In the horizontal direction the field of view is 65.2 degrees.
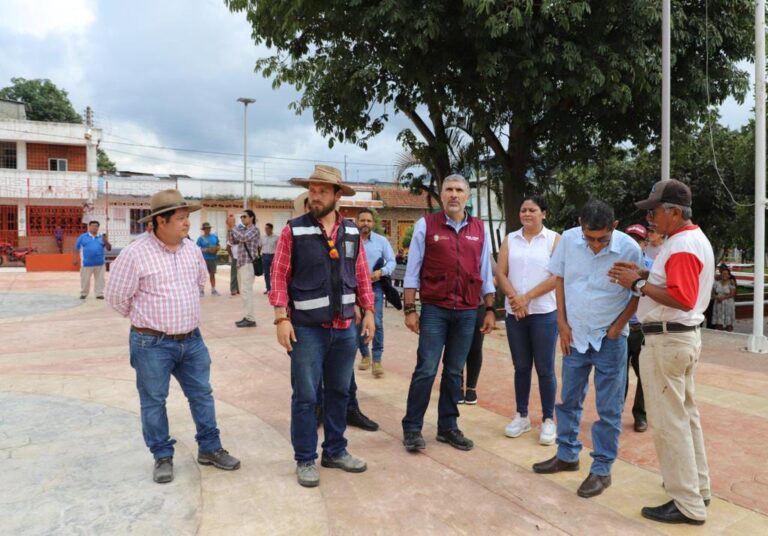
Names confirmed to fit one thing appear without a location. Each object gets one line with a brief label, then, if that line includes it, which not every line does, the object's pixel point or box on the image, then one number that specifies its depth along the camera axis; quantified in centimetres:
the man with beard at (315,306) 364
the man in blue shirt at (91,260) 1337
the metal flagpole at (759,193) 800
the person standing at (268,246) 1064
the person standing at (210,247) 1370
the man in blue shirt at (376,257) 594
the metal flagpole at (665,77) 803
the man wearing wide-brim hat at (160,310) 361
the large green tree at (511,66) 813
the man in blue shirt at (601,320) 354
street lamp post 2950
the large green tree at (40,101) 4706
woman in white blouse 442
